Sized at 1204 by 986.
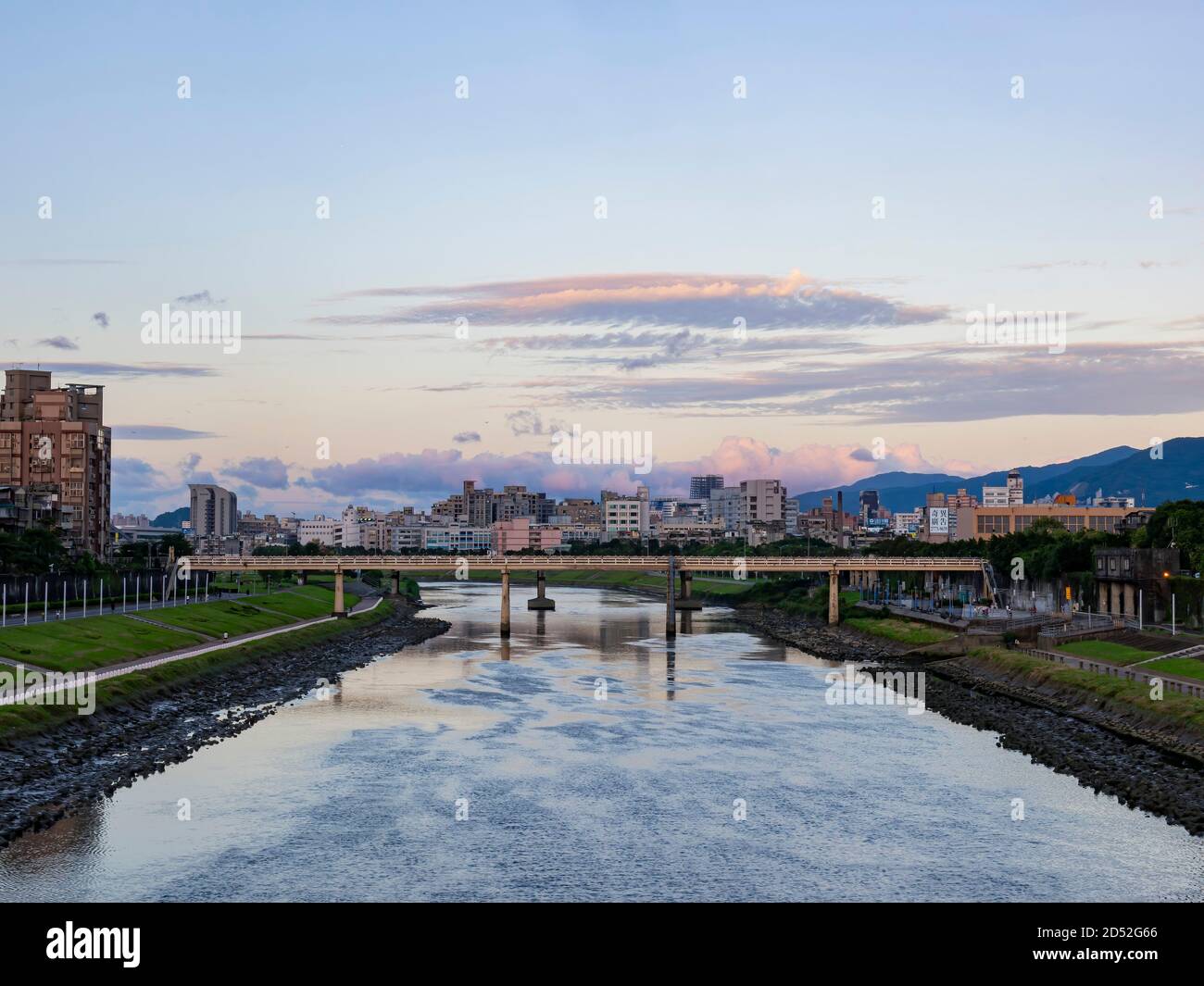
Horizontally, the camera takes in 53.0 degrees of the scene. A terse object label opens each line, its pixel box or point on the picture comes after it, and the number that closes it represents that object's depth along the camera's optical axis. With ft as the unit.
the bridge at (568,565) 447.01
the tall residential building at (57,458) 517.14
